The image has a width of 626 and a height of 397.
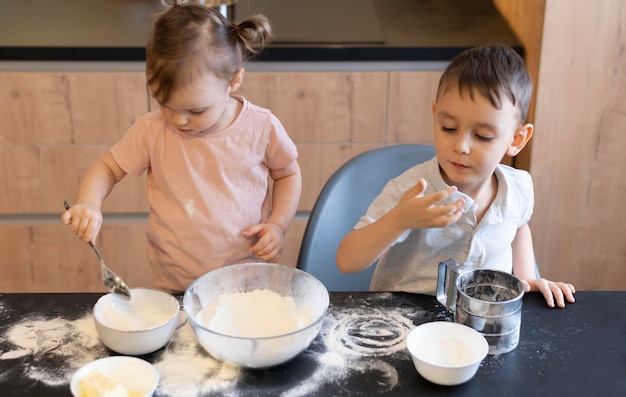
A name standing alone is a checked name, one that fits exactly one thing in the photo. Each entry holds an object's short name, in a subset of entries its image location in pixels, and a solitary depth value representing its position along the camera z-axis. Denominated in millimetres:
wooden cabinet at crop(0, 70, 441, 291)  2240
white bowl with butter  999
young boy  1202
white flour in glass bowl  1152
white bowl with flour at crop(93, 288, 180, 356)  1079
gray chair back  1577
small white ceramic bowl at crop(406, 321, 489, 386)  1033
